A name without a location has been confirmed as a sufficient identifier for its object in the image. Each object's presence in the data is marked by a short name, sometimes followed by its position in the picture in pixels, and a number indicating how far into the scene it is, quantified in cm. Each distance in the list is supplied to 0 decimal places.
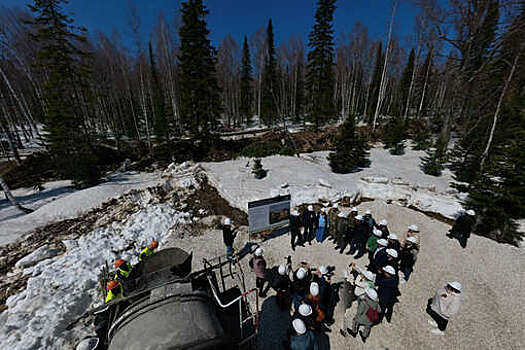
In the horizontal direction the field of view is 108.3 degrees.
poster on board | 791
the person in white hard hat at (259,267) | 554
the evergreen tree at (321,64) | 2183
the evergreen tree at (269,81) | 2866
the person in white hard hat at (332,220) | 831
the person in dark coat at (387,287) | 455
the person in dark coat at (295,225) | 770
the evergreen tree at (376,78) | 3388
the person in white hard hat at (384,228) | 702
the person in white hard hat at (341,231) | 734
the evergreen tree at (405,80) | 3628
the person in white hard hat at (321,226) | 800
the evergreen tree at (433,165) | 1334
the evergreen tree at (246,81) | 3183
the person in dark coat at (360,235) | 695
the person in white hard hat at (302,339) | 328
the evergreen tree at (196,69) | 1772
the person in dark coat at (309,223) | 809
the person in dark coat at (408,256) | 594
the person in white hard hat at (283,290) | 511
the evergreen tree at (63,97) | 1462
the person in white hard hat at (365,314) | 425
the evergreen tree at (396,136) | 1819
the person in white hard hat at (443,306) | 430
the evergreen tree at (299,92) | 3833
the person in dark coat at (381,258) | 539
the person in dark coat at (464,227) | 703
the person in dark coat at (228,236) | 707
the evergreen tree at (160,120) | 2197
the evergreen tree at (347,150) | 1411
